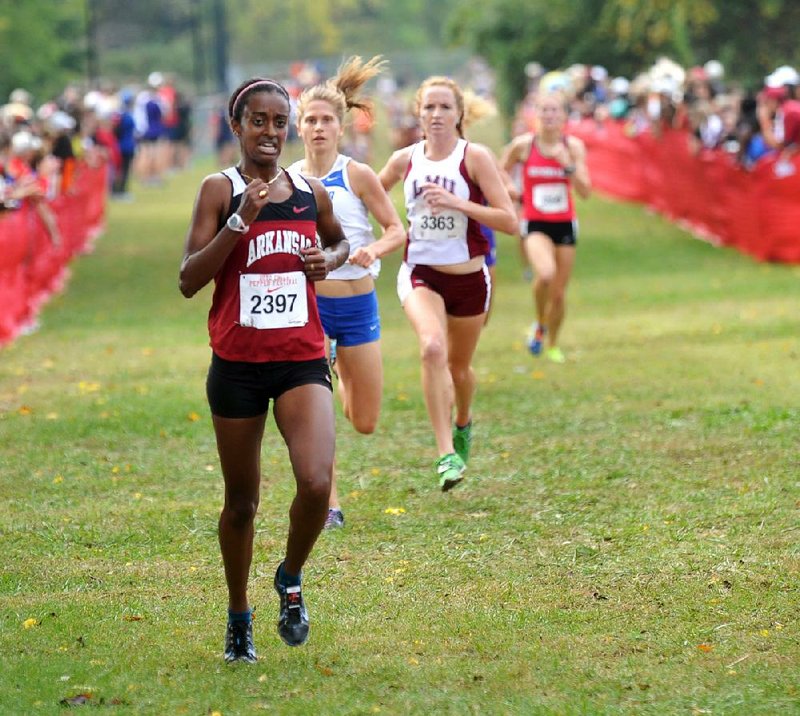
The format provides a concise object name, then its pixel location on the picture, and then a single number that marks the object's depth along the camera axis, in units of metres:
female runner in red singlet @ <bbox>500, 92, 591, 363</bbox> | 23.43
